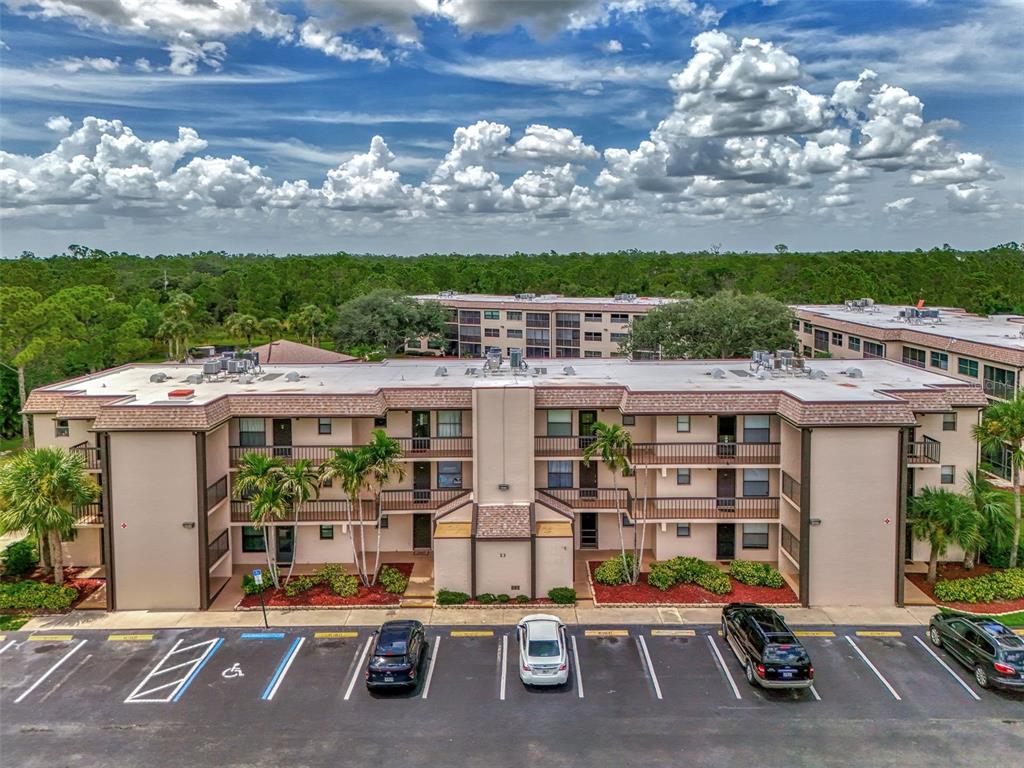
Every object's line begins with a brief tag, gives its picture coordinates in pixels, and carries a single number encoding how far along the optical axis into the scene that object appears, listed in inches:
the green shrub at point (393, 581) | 1248.2
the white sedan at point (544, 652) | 948.6
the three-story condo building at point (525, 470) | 1186.6
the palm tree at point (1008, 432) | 1245.1
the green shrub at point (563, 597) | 1205.1
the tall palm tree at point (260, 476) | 1186.0
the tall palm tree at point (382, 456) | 1205.7
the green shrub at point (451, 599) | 1202.6
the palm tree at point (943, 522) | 1197.7
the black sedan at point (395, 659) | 936.3
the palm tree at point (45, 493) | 1168.8
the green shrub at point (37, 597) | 1186.6
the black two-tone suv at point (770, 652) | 931.3
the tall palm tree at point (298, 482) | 1194.6
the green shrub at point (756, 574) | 1254.3
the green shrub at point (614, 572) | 1269.7
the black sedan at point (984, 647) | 930.7
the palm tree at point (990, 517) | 1273.4
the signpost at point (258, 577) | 1058.0
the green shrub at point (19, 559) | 1305.4
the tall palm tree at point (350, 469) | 1190.3
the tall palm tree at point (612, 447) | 1217.4
